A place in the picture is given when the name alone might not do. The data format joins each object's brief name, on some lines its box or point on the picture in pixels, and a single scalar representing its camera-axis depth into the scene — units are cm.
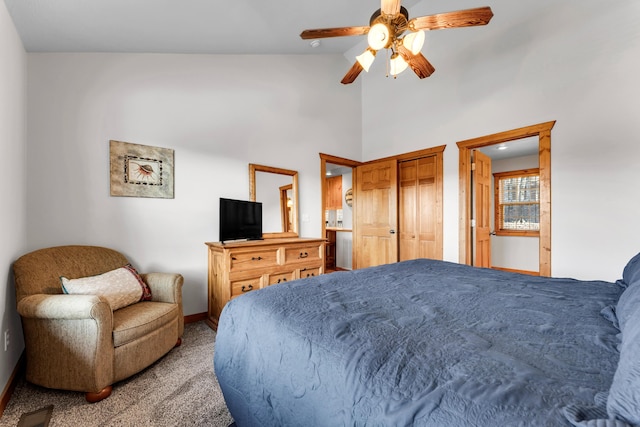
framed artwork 259
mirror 348
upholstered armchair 168
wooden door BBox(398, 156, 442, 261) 399
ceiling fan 196
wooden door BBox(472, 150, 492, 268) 364
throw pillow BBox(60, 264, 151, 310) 196
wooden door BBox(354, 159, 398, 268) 428
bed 59
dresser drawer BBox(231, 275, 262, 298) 272
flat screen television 290
